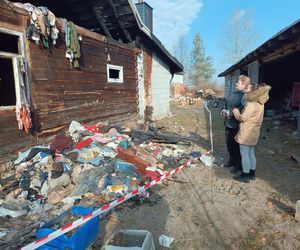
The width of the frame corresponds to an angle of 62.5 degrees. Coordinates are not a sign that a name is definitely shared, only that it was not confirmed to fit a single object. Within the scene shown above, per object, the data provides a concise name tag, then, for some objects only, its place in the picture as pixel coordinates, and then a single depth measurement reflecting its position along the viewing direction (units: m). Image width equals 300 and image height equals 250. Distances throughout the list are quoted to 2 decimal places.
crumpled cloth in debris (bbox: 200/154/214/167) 5.93
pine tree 49.50
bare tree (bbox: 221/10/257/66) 38.89
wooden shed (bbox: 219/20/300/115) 8.77
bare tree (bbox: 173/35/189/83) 53.72
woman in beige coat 4.45
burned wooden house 5.29
